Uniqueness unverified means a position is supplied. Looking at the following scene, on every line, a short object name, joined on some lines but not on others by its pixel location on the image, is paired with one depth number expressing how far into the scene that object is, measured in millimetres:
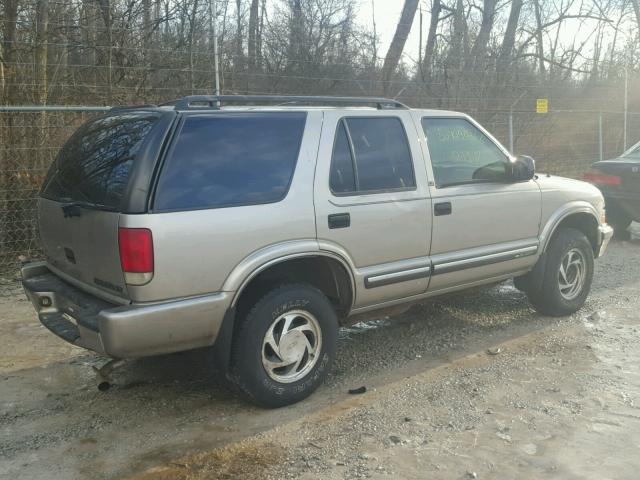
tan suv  3316
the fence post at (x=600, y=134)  14534
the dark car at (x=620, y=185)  8750
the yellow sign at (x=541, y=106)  11898
